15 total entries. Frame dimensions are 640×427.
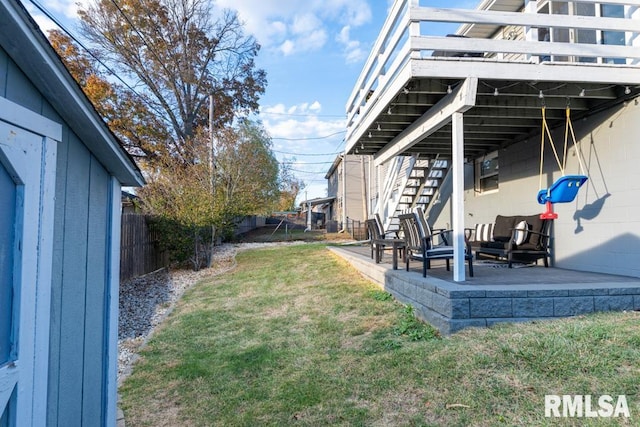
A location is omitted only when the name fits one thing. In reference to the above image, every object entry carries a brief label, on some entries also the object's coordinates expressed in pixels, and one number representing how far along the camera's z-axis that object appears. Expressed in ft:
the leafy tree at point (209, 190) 33.37
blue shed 5.00
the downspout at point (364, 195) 72.25
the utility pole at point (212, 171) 36.35
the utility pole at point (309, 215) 109.90
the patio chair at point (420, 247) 15.46
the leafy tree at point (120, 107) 53.06
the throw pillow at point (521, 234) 20.38
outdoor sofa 19.67
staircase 29.48
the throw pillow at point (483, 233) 24.79
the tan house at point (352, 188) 76.89
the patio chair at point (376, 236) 21.64
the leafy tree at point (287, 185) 78.95
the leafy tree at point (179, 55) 55.36
